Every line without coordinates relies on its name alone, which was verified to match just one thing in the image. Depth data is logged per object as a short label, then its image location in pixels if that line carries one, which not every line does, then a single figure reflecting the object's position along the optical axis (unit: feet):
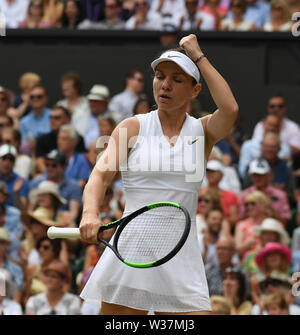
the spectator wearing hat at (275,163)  65.46
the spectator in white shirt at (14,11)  82.48
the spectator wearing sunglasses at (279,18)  72.64
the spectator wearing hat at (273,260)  55.11
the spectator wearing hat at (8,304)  53.16
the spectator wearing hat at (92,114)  71.46
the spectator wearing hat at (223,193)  61.87
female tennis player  33.47
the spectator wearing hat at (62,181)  62.85
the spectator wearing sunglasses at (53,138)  68.90
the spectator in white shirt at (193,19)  76.74
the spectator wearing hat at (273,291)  51.16
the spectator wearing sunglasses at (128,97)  73.00
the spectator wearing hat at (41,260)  56.54
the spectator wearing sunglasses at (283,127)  68.95
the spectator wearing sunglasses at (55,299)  53.64
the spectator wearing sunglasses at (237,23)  76.07
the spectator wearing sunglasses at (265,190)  62.23
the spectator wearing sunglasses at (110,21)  78.89
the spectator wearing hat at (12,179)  65.00
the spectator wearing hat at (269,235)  57.67
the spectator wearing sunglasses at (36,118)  73.20
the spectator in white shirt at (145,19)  78.02
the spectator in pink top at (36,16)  80.89
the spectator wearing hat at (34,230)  59.36
